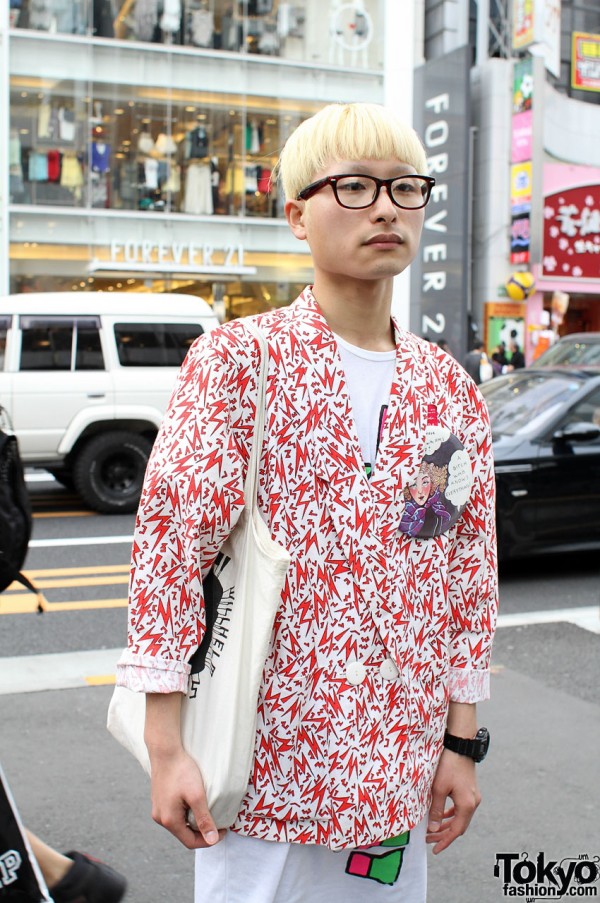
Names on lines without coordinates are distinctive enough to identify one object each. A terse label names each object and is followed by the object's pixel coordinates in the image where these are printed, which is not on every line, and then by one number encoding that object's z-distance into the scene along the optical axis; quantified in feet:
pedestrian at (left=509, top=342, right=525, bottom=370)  71.15
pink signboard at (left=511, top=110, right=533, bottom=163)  83.97
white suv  33.68
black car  24.32
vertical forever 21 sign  80.59
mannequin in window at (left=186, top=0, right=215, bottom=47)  73.92
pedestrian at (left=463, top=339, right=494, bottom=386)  57.41
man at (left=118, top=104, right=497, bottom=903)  5.01
